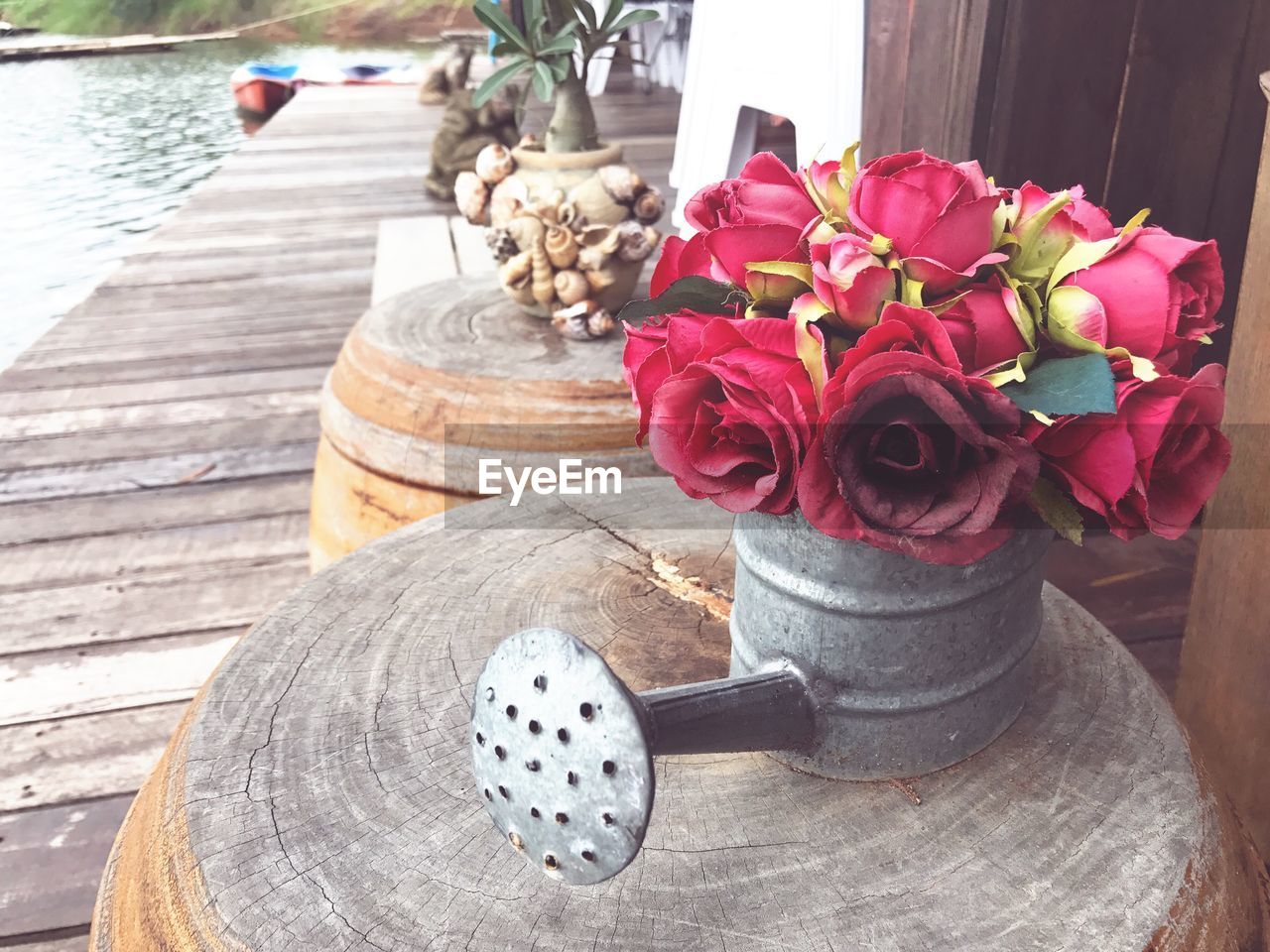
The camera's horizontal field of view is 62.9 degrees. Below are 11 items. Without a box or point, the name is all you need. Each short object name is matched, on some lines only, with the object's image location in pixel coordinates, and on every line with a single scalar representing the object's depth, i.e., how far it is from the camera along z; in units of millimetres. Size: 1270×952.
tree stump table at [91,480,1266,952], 554
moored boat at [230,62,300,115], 8836
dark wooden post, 923
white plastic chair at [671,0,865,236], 1603
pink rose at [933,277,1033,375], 510
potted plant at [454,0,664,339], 1442
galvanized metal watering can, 492
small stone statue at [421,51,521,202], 3787
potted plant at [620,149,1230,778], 491
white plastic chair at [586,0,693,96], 5062
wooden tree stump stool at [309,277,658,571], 1237
